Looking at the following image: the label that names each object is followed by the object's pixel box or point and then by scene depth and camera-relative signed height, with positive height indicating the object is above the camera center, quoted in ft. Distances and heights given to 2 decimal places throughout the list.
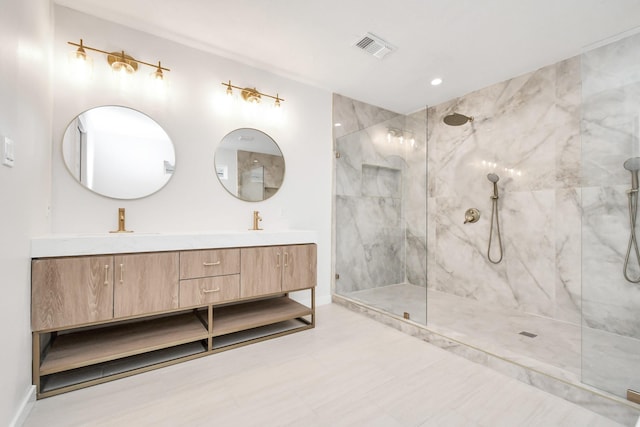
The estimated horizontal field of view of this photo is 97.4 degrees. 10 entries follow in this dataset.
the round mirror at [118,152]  6.82 +1.54
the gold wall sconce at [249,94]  8.82 +3.87
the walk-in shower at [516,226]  5.54 -0.27
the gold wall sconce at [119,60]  6.70 +3.81
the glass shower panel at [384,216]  9.07 +0.00
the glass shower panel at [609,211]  5.36 +0.17
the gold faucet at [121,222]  7.04 -0.24
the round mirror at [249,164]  8.72 +1.62
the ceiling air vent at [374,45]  7.87 +4.96
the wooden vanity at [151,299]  5.29 -1.91
